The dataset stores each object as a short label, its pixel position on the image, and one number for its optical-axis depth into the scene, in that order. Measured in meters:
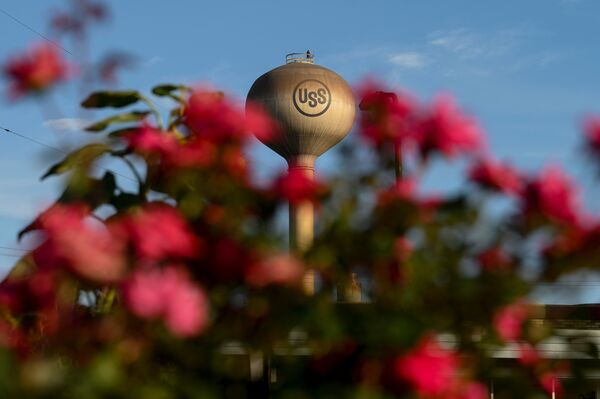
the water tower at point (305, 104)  38.41
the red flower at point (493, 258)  2.53
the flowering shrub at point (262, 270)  2.02
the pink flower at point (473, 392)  2.40
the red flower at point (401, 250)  2.45
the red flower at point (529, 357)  2.97
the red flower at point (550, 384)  2.93
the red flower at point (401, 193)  2.52
